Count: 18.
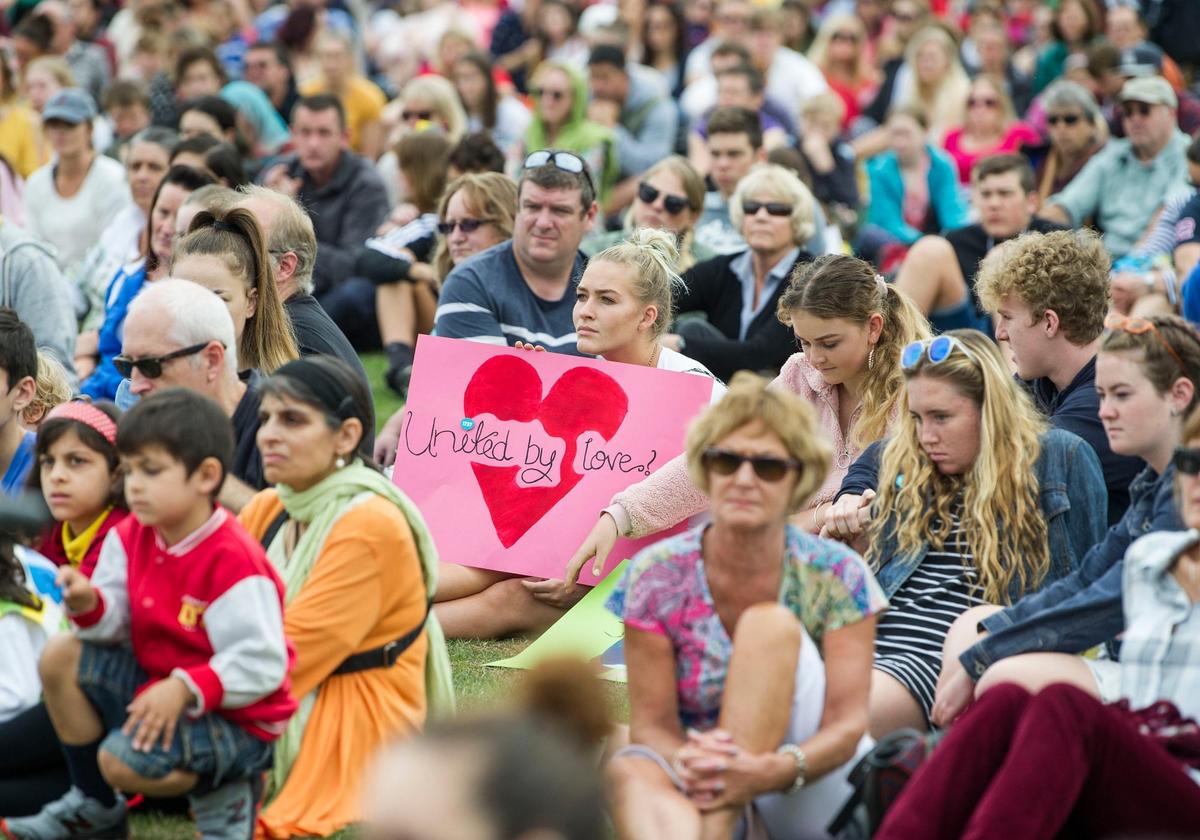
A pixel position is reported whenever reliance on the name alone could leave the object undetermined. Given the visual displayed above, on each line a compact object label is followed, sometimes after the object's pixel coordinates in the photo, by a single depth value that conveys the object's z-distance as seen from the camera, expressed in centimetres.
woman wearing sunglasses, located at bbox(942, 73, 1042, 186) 2511
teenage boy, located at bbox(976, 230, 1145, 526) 1128
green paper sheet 1162
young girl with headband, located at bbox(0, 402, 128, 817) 878
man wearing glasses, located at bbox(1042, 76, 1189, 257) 2084
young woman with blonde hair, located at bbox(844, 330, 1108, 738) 992
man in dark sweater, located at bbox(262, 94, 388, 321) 2206
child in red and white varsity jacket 798
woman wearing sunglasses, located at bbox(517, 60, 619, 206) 2412
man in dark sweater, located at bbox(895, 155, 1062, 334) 1766
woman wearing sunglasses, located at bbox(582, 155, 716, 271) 1831
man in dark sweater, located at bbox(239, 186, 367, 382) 1281
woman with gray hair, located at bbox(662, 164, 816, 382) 1658
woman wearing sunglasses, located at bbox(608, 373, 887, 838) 777
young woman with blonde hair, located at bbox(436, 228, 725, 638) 1259
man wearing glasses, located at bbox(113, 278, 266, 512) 1016
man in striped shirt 1426
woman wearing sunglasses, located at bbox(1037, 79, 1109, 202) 2219
